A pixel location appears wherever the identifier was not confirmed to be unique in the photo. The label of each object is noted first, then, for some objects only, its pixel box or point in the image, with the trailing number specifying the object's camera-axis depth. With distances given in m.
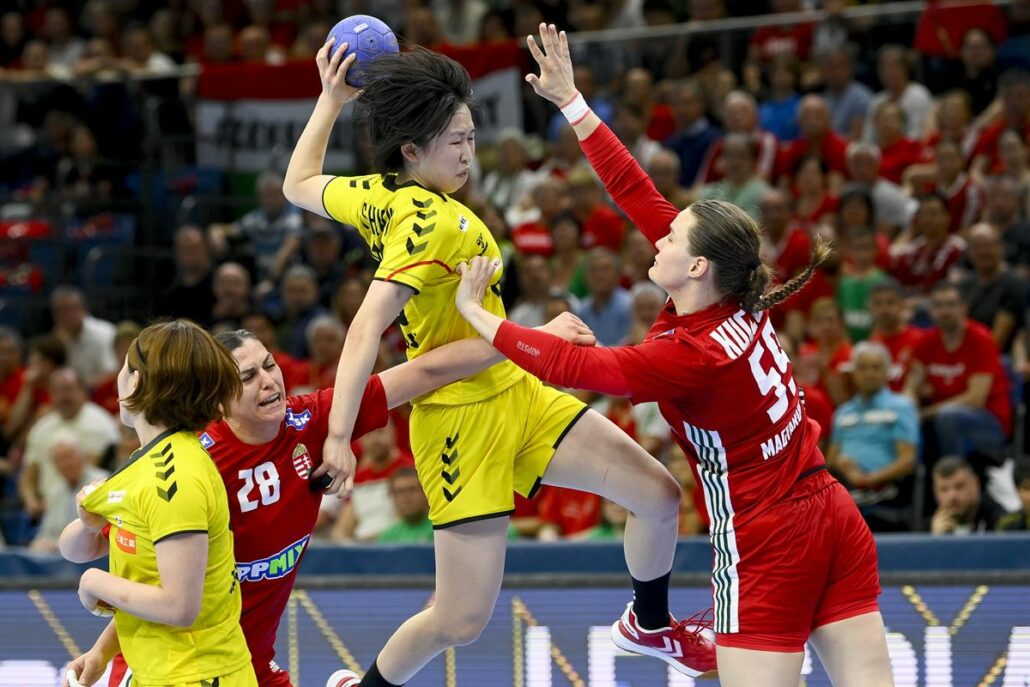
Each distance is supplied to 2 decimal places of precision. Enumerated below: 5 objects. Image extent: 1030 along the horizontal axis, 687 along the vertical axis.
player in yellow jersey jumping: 8.51
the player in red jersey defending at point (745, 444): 7.92
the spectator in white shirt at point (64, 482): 17.75
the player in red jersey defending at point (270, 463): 8.16
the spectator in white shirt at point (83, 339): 20.81
